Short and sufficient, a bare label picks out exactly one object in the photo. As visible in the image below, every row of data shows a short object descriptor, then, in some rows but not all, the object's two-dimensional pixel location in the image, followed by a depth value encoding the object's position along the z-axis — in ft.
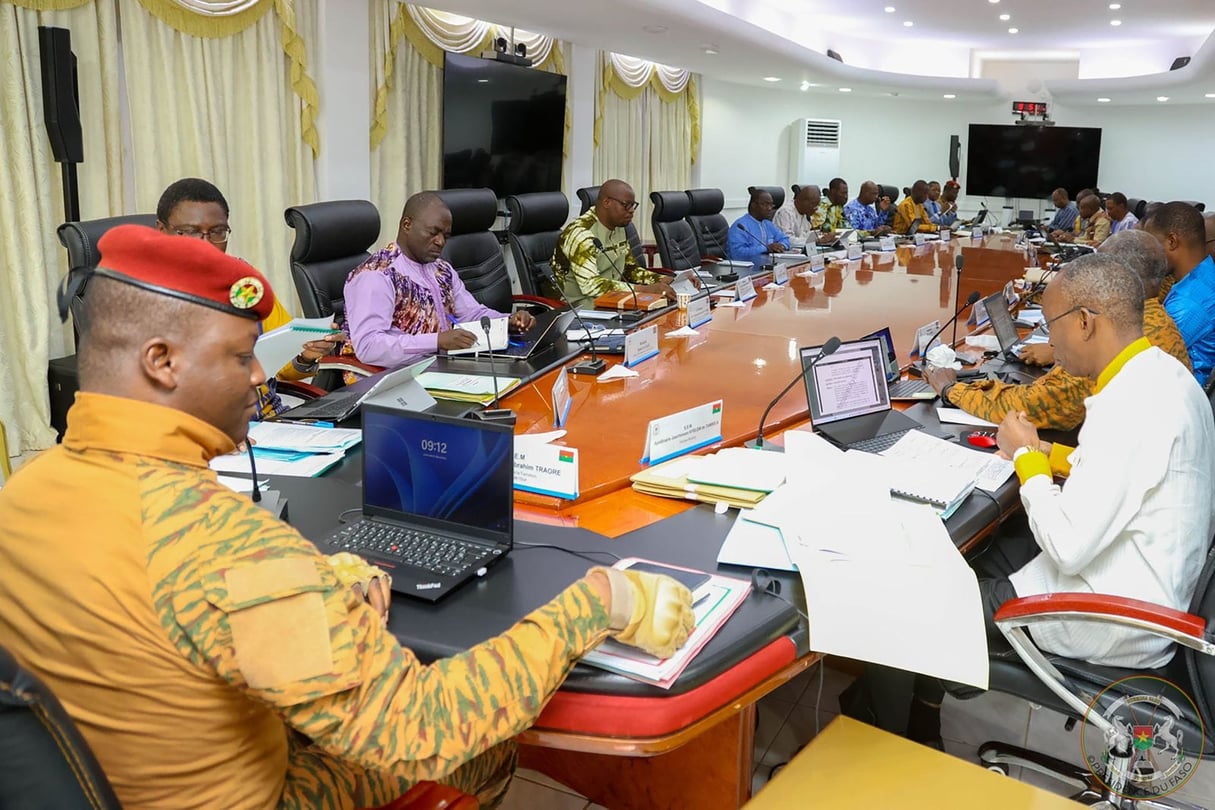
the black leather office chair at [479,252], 13.57
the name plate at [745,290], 13.46
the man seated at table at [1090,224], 29.16
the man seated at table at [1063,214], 36.32
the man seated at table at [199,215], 8.00
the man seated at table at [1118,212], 29.23
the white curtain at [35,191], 11.96
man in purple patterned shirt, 9.18
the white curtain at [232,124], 13.75
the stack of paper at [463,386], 7.35
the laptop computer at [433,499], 4.23
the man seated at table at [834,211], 28.73
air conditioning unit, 38.17
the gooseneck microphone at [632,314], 11.23
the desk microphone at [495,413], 6.56
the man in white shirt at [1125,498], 4.90
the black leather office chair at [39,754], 2.44
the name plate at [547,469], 5.22
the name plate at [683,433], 5.94
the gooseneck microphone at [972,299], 10.83
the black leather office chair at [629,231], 17.26
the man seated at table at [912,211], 31.32
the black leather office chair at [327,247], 10.46
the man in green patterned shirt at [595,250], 14.67
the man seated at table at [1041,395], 7.14
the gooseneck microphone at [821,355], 6.27
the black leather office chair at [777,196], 24.71
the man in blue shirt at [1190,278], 10.25
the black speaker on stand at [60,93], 11.25
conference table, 3.52
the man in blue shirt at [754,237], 21.08
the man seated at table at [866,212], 30.17
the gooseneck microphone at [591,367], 8.45
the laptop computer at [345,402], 6.25
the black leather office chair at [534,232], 15.37
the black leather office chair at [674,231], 19.79
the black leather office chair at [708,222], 21.42
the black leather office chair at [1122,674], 4.51
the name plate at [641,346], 8.76
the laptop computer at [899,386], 7.73
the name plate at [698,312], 11.03
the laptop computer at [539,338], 8.98
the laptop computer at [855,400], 6.47
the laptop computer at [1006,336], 9.24
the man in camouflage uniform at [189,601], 2.73
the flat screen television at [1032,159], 40.34
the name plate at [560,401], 6.55
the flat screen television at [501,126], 20.08
